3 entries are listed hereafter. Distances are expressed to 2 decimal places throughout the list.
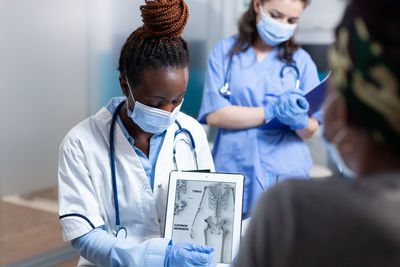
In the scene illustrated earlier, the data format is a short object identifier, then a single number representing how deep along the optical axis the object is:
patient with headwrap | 0.42
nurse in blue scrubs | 1.83
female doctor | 1.12
